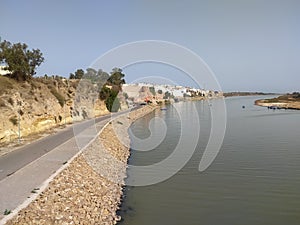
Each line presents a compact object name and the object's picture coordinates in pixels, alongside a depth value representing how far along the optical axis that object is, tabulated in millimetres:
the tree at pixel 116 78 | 56429
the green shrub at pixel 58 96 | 24906
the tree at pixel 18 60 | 21773
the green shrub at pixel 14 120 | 15841
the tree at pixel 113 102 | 39519
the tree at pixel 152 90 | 83880
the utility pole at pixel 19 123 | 15529
